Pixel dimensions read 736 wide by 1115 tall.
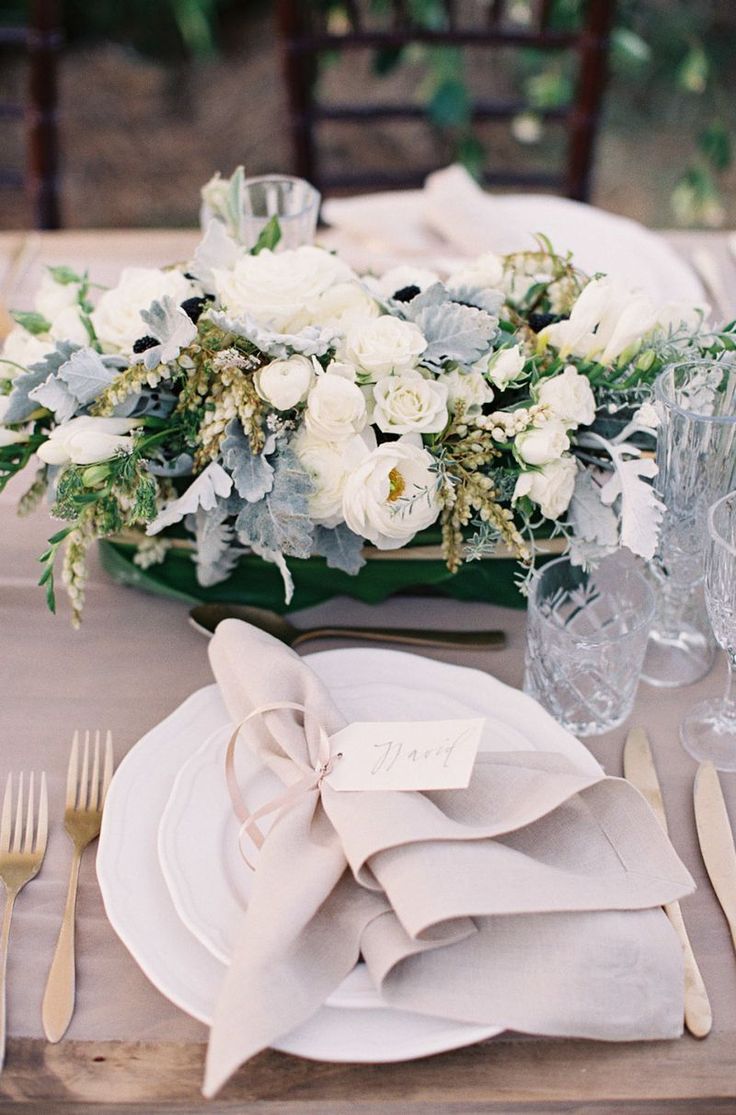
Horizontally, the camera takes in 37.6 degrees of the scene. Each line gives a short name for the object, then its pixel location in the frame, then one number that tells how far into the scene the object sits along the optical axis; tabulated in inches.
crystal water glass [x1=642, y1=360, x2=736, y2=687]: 34.5
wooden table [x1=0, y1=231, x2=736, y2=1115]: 25.9
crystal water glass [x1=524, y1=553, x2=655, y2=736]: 34.8
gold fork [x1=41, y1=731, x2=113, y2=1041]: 27.2
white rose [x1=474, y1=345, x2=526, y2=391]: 34.4
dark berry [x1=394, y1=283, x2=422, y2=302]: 37.5
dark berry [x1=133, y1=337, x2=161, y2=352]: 34.6
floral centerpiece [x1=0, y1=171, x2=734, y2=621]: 33.6
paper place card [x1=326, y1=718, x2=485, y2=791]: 29.6
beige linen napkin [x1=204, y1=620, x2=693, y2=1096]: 25.6
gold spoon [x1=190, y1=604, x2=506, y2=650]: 39.4
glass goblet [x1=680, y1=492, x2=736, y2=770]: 32.4
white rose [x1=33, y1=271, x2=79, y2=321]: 41.1
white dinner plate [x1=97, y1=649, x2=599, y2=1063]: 25.7
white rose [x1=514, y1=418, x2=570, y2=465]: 33.4
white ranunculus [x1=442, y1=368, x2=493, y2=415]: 35.2
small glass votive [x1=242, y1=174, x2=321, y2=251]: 47.4
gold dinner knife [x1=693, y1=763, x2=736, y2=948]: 30.3
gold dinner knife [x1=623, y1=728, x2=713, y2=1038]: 27.0
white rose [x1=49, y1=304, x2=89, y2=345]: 38.5
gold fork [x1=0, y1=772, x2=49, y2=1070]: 30.5
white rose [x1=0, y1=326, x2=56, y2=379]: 38.1
